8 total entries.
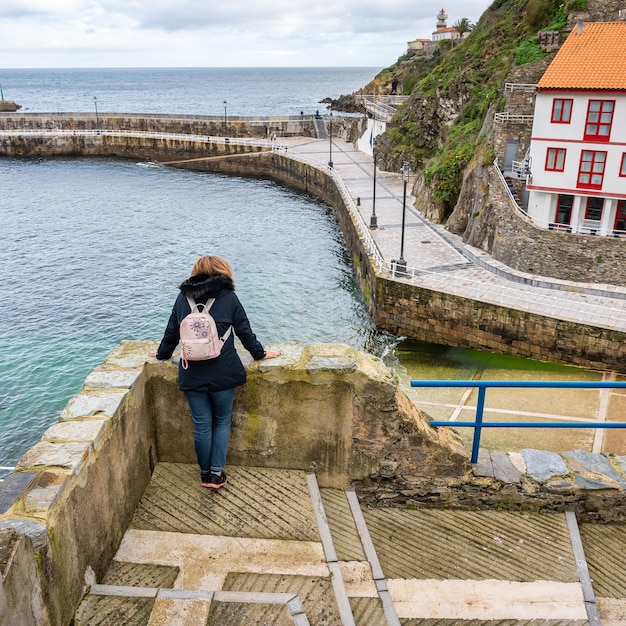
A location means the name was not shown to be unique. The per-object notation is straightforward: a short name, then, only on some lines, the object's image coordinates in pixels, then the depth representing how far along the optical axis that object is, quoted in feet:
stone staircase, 12.92
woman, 15.06
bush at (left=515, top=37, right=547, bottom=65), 86.45
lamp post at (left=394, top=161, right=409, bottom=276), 63.67
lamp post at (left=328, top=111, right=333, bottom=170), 135.28
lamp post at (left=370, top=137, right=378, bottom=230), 84.53
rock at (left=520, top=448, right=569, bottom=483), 17.38
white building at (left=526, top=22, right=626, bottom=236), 67.21
